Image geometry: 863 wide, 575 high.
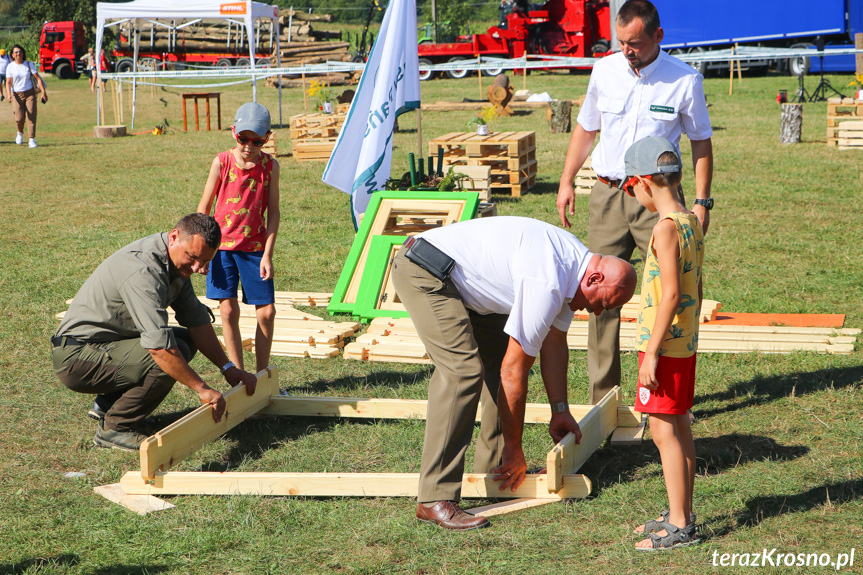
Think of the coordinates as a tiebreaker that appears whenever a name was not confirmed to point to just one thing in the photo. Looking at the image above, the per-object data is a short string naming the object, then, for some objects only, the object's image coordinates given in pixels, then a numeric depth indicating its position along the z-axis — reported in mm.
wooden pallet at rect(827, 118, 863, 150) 15281
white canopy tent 20344
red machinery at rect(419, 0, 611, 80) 32875
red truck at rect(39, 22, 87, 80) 40344
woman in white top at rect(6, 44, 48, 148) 18328
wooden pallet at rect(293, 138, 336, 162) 16531
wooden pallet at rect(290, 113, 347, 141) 17203
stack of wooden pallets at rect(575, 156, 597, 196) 12617
